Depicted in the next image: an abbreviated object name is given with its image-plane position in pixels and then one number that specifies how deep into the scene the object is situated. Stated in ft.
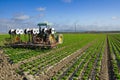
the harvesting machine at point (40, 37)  30.85
